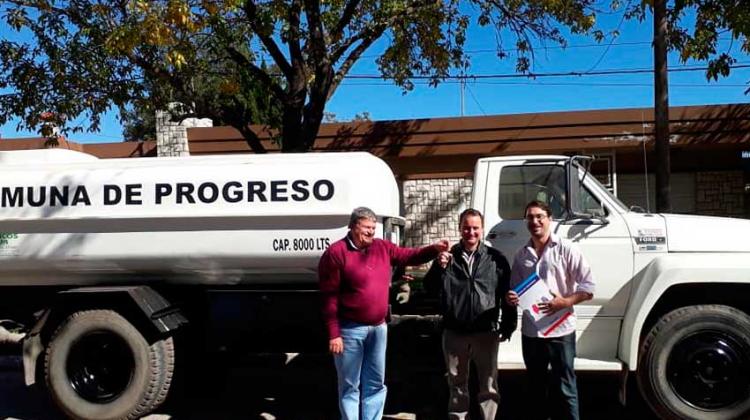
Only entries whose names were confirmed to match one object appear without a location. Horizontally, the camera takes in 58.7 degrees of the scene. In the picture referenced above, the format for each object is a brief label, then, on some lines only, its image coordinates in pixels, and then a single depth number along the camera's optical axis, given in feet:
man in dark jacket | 14.83
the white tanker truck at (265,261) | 16.38
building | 37.35
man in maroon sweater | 14.60
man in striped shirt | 14.57
